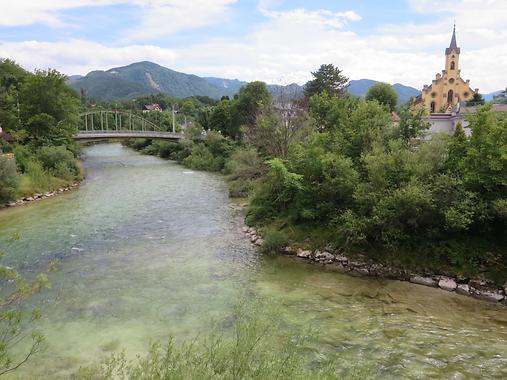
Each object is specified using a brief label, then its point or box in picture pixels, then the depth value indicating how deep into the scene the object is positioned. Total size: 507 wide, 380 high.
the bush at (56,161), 32.88
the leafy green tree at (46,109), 36.84
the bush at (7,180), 24.61
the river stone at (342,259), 16.19
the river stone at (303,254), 17.05
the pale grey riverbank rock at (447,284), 13.81
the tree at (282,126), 25.48
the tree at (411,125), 19.19
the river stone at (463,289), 13.55
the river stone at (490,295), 13.07
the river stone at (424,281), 14.20
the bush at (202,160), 44.78
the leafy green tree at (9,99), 36.94
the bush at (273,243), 17.67
